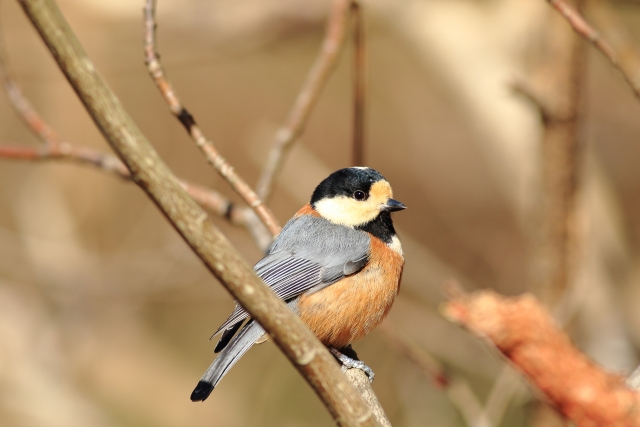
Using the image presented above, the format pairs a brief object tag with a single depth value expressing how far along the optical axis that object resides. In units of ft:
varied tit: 18.31
